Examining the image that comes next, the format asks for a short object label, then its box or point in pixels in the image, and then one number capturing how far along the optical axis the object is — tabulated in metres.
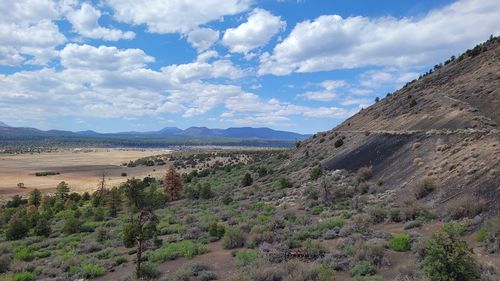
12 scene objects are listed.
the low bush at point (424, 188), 22.16
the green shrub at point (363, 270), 13.45
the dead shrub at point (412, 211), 19.67
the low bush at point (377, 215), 20.67
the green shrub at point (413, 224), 18.16
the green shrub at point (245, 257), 15.88
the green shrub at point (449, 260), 10.31
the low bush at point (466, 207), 17.05
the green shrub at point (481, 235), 14.33
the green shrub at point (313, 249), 16.19
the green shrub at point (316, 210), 26.33
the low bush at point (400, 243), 15.16
